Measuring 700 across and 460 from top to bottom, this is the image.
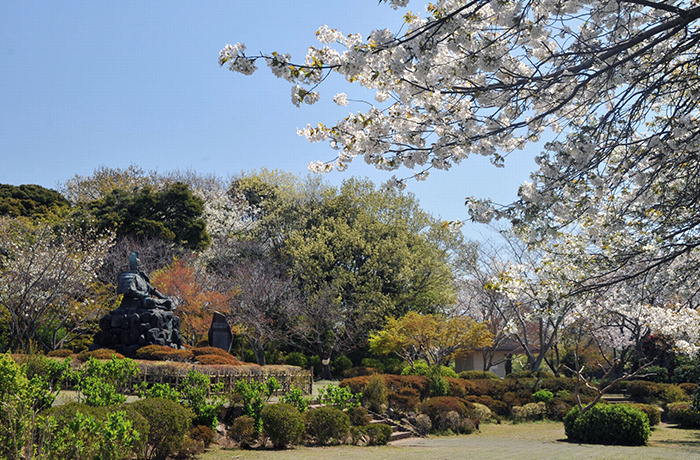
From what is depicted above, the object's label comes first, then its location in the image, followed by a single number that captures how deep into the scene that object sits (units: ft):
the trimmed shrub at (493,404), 71.00
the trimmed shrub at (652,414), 60.29
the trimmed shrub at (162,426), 29.01
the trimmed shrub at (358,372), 81.24
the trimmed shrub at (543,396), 73.92
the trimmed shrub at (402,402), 59.57
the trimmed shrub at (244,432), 37.88
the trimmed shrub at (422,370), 78.23
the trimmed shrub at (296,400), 42.75
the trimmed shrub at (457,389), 70.44
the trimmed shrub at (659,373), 85.66
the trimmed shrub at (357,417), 48.62
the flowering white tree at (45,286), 62.49
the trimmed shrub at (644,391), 76.43
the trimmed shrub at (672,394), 73.61
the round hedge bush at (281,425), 38.24
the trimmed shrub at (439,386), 68.96
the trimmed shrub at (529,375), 83.97
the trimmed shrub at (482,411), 64.88
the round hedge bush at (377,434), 46.09
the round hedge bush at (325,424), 41.96
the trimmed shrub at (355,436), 44.62
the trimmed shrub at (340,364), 99.86
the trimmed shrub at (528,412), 69.56
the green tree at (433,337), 79.30
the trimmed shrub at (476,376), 86.53
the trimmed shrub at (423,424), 56.08
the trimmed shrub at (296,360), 96.12
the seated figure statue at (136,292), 60.44
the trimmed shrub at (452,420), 58.08
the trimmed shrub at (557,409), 70.38
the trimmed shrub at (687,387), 77.44
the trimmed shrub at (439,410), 58.18
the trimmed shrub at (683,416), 60.60
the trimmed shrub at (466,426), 58.70
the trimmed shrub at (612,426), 46.14
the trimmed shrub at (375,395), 57.77
